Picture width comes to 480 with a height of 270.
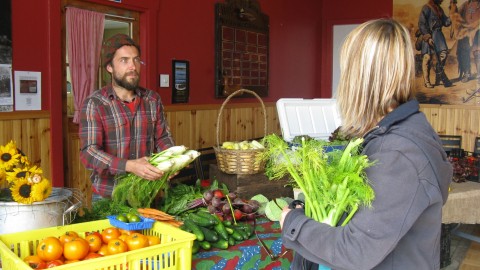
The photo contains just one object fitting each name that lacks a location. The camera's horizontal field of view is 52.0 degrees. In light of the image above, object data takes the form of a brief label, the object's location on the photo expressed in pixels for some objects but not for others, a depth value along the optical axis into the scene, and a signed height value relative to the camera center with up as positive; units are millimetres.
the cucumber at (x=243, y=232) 2299 -604
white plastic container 4160 -123
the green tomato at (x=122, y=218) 1975 -463
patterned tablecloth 2068 -662
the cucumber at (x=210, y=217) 2266 -535
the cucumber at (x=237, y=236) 2250 -606
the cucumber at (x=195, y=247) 2062 -607
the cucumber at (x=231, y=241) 2210 -619
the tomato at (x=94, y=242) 1754 -497
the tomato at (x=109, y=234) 1832 -494
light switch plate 5297 +252
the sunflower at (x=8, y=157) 2014 -221
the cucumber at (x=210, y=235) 2150 -578
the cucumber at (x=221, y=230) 2209 -572
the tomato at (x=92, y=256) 1668 -520
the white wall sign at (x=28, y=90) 3975 +107
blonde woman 1209 -162
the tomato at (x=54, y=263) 1574 -516
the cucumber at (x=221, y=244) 2160 -618
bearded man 2809 -95
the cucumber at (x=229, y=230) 2260 -582
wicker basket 3135 -367
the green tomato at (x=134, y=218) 1982 -465
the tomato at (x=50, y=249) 1643 -490
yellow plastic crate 1567 -506
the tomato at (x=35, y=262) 1597 -521
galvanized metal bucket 1824 -420
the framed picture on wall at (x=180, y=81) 5477 +252
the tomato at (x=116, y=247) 1683 -495
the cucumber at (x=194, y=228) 2104 -549
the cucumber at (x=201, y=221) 2252 -543
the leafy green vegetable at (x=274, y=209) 2597 -563
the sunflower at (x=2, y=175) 2010 -295
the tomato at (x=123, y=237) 1775 -486
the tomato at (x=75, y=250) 1657 -496
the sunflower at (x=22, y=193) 1831 -334
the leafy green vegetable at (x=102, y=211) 2305 -518
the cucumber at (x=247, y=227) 2344 -601
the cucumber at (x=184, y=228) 2182 -557
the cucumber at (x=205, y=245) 2113 -608
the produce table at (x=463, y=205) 3785 -785
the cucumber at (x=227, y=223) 2338 -569
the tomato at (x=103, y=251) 1709 -516
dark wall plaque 6117 +738
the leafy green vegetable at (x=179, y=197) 2525 -501
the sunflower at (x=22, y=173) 1933 -276
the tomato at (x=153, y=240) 1838 -514
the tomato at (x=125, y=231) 1902 -498
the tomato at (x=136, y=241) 1737 -491
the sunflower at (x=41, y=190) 1844 -330
